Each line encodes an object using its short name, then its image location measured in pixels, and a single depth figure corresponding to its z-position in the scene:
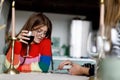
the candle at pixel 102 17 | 0.75
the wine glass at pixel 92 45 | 0.80
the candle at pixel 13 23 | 0.99
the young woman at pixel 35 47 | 1.15
